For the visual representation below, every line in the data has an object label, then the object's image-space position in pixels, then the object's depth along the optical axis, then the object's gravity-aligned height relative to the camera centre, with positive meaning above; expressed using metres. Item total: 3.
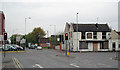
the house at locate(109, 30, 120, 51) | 50.56 -1.90
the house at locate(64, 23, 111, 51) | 50.38 -0.23
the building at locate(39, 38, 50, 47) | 105.28 -2.20
